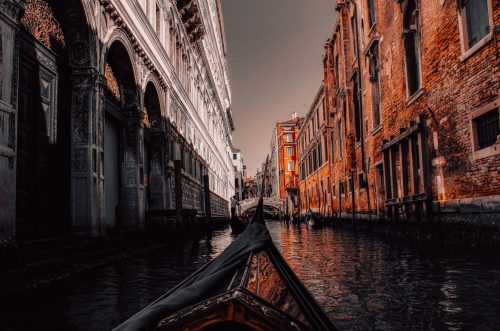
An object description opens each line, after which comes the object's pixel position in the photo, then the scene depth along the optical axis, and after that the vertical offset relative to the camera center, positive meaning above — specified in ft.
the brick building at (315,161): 80.18 +10.27
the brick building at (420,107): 22.35 +6.88
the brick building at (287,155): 153.99 +19.35
